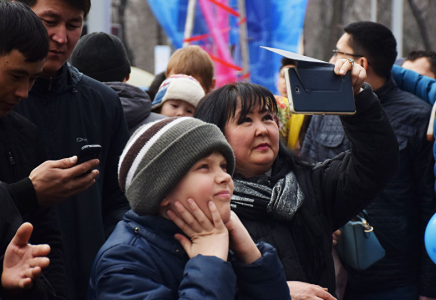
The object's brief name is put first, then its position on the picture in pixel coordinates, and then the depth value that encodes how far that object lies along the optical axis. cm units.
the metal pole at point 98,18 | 648
